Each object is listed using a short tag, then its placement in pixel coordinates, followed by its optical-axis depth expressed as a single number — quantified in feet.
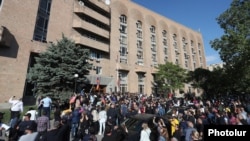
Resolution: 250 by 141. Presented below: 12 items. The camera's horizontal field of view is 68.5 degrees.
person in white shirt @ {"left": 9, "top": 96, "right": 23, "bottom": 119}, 35.40
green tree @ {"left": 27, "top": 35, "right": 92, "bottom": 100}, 61.46
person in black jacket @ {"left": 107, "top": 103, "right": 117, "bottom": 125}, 34.65
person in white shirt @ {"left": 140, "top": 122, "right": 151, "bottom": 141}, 21.12
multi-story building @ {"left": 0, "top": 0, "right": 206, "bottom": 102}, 67.97
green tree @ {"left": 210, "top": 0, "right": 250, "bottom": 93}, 58.80
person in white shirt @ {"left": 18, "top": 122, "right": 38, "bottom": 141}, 16.25
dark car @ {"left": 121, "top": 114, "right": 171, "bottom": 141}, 24.21
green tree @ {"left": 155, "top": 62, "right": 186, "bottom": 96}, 122.72
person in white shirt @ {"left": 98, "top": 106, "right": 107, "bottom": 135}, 34.78
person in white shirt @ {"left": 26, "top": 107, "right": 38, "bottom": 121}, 29.48
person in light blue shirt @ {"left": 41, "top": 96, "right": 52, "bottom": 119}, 38.63
